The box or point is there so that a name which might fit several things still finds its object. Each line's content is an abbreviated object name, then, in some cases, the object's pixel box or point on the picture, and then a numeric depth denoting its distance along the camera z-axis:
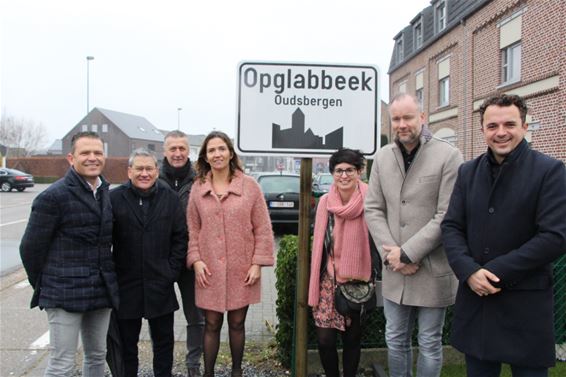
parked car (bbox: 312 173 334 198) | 18.52
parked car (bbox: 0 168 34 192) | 31.16
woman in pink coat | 3.29
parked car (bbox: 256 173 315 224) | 12.25
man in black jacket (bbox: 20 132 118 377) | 2.77
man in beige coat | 2.79
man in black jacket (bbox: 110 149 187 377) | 3.20
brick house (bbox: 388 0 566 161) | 13.62
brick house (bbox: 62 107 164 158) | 68.56
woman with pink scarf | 3.07
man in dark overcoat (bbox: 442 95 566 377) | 2.24
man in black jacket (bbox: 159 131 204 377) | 3.73
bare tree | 64.94
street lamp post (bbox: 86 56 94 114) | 37.78
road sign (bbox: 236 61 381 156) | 2.92
